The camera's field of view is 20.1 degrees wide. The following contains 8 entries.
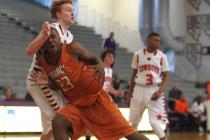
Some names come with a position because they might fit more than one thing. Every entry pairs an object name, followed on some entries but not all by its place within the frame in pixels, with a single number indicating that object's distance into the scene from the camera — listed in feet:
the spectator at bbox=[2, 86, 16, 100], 53.19
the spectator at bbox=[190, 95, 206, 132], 72.88
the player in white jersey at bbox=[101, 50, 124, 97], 34.75
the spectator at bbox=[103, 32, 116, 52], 79.15
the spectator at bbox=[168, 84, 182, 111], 72.23
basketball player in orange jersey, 19.28
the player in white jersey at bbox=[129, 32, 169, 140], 30.61
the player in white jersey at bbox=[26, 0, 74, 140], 19.12
